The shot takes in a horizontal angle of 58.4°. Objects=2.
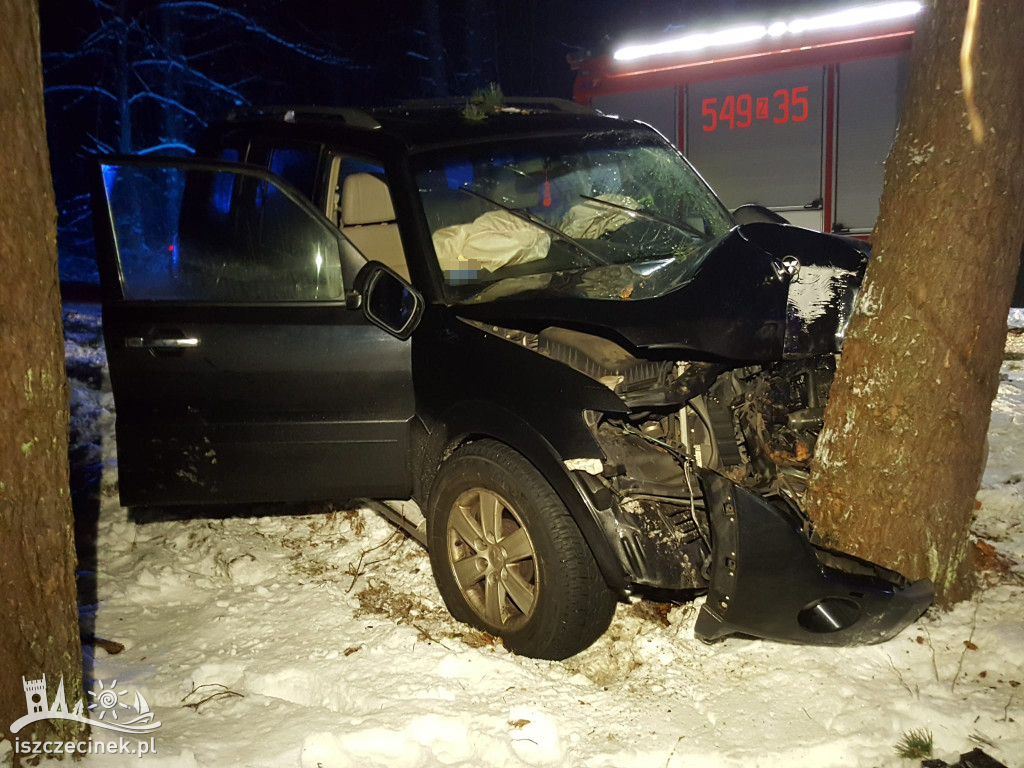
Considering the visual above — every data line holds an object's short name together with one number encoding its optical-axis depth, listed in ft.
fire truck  31.14
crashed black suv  10.84
